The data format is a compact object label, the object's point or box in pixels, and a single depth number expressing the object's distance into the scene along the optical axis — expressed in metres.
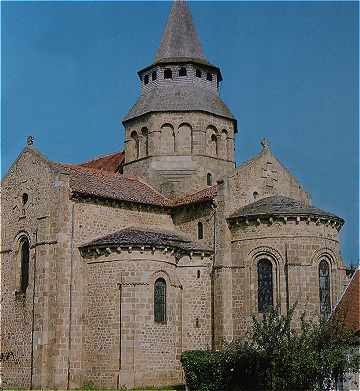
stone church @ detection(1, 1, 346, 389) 33.78
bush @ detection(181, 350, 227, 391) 31.30
